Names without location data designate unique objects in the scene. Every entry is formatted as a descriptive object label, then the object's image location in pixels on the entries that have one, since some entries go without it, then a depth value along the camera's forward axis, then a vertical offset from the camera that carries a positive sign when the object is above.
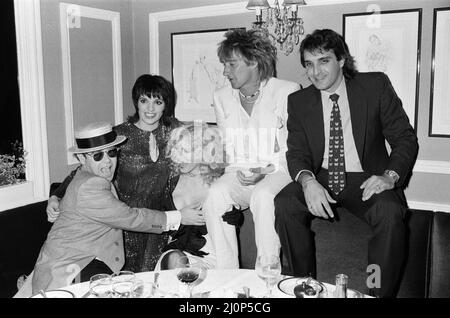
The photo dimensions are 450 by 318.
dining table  1.59 -0.68
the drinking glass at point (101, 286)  1.58 -0.65
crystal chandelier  3.61 +0.59
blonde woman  2.71 -0.52
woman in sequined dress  2.87 -0.43
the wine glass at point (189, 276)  1.59 -0.62
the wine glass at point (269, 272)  1.59 -0.60
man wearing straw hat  2.28 -0.64
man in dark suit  2.54 -0.29
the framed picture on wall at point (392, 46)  3.33 +0.38
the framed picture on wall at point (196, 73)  4.23 +0.23
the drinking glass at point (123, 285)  1.58 -0.66
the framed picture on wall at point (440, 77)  3.22 +0.13
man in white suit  2.73 -0.24
